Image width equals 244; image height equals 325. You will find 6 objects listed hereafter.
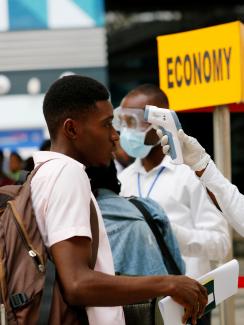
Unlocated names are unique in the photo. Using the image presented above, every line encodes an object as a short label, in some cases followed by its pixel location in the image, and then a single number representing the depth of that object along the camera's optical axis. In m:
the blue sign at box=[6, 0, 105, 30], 19.69
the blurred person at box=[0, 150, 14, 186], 13.13
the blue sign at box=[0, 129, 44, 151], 19.82
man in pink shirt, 3.39
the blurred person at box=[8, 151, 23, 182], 15.28
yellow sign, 6.10
